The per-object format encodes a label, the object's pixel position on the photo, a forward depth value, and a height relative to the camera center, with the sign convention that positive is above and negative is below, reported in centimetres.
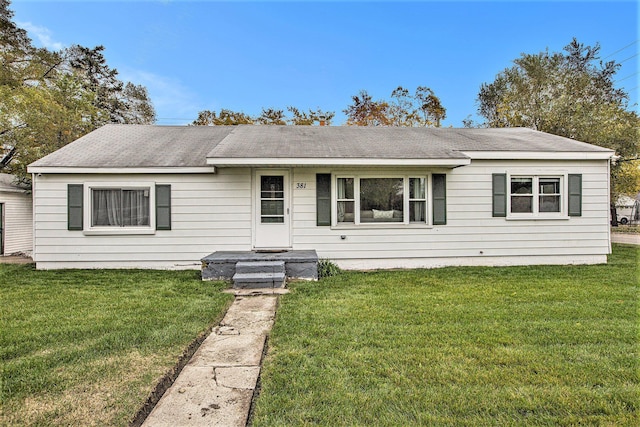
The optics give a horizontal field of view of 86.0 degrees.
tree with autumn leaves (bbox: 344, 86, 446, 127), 2053 +624
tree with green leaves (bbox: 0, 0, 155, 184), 1298 +456
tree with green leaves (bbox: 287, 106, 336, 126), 2017 +573
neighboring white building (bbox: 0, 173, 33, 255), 1090 -18
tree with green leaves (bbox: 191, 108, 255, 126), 1923 +544
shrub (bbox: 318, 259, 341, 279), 706 -119
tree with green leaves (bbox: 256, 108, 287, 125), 2009 +565
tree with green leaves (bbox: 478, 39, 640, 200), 1485 +573
